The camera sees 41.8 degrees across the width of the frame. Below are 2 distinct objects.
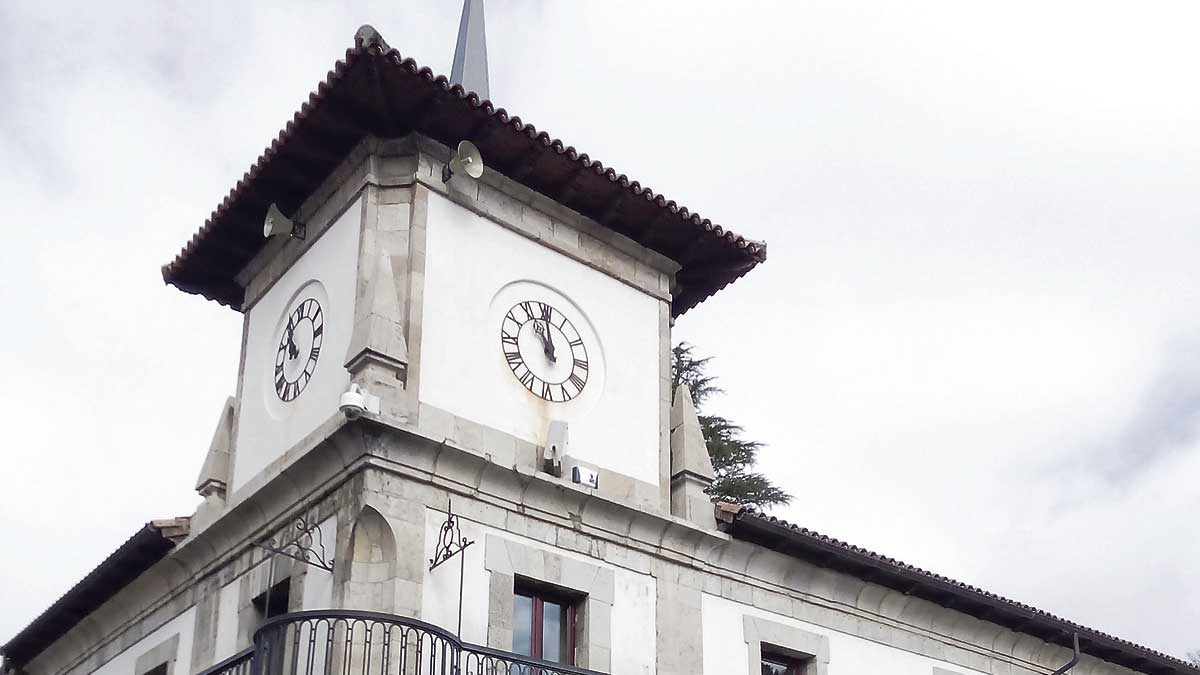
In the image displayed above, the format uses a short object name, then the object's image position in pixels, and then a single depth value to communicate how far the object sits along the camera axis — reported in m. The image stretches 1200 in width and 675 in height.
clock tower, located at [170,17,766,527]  16.28
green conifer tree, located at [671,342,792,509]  33.09
